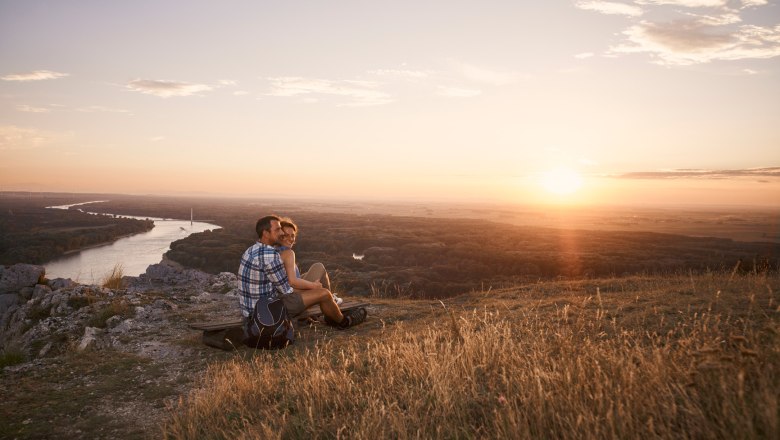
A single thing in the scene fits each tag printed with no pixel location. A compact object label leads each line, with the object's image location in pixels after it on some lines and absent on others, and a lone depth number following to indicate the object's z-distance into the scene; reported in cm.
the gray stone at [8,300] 1379
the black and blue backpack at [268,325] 646
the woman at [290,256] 674
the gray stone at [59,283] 1435
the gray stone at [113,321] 922
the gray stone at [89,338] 773
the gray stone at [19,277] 1521
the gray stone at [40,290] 1344
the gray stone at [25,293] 1411
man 637
